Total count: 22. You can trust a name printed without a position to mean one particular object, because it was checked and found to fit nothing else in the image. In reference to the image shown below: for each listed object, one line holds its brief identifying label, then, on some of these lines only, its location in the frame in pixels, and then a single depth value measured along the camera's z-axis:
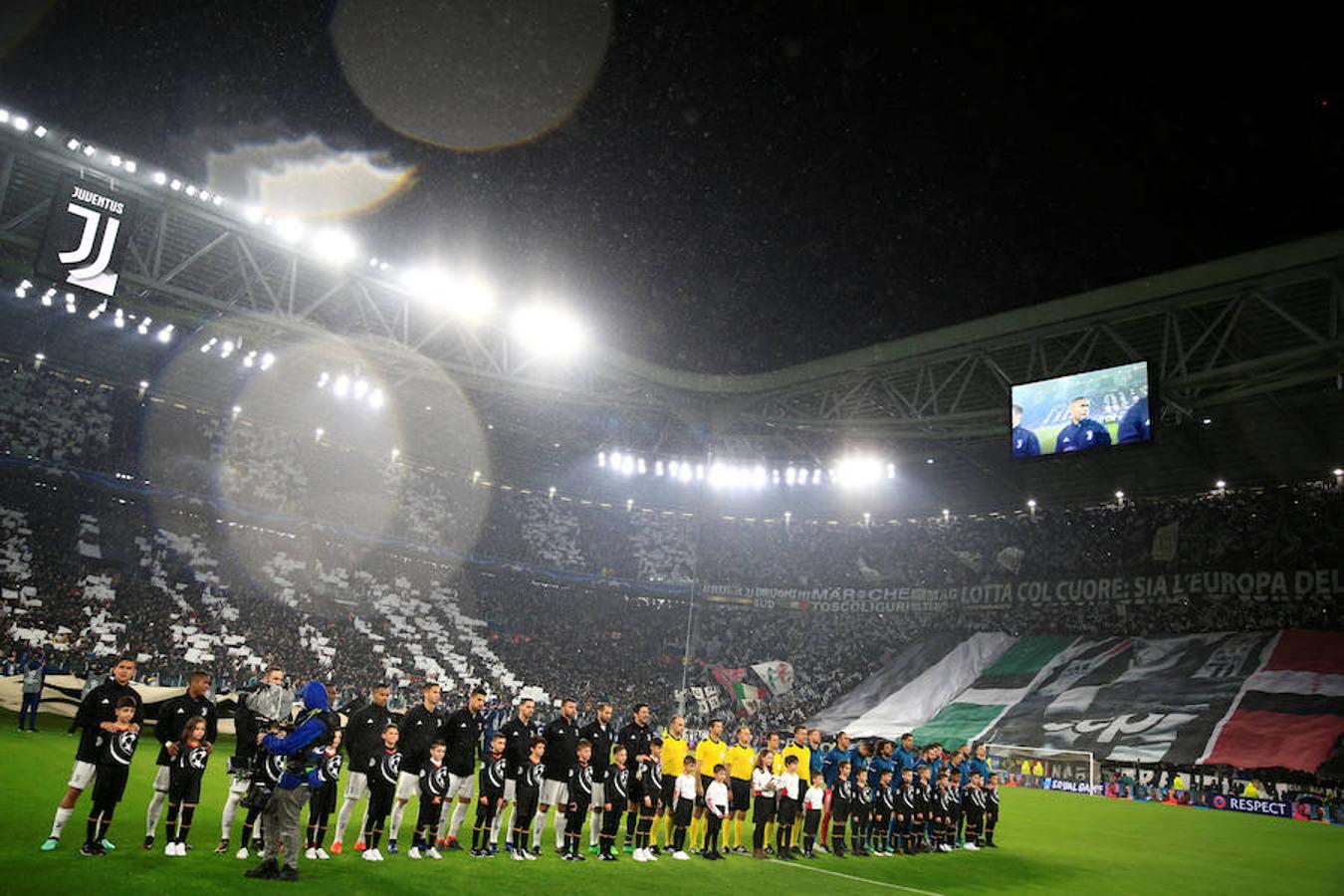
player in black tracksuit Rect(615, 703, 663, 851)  12.27
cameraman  8.16
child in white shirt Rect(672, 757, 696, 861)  12.47
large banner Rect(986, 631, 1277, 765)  30.31
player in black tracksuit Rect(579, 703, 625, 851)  11.99
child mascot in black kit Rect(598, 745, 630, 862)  11.72
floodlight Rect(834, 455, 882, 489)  35.25
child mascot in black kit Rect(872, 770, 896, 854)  14.40
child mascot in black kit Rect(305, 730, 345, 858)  9.23
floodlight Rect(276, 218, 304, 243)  20.78
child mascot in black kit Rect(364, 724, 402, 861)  10.06
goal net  30.70
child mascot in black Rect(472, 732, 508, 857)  10.84
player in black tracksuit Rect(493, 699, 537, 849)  11.20
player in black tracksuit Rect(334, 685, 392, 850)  10.22
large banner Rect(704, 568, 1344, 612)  33.78
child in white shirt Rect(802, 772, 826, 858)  13.40
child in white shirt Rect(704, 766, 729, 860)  12.47
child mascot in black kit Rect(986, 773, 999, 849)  16.11
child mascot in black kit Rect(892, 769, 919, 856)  14.42
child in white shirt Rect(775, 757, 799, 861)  13.12
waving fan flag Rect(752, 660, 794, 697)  42.69
